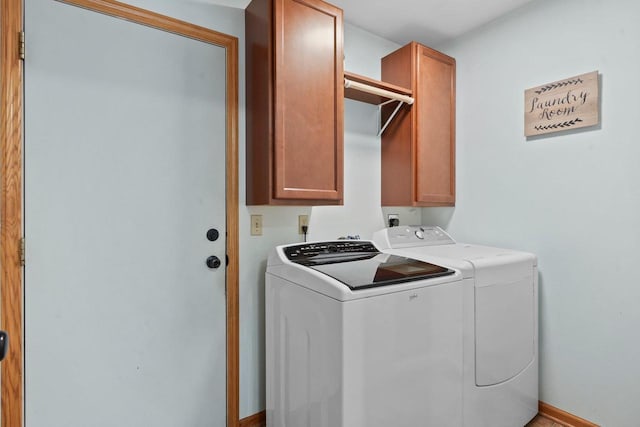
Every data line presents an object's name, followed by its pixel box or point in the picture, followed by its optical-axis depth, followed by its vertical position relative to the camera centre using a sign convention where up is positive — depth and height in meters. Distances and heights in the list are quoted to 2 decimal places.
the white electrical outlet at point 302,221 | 2.05 -0.05
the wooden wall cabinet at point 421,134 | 2.21 +0.55
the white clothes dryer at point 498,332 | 1.60 -0.62
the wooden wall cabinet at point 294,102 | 1.61 +0.57
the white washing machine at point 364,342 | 1.23 -0.54
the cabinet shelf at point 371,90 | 1.98 +0.79
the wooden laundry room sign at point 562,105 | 1.76 +0.61
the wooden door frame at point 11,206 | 1.27 +0.03
